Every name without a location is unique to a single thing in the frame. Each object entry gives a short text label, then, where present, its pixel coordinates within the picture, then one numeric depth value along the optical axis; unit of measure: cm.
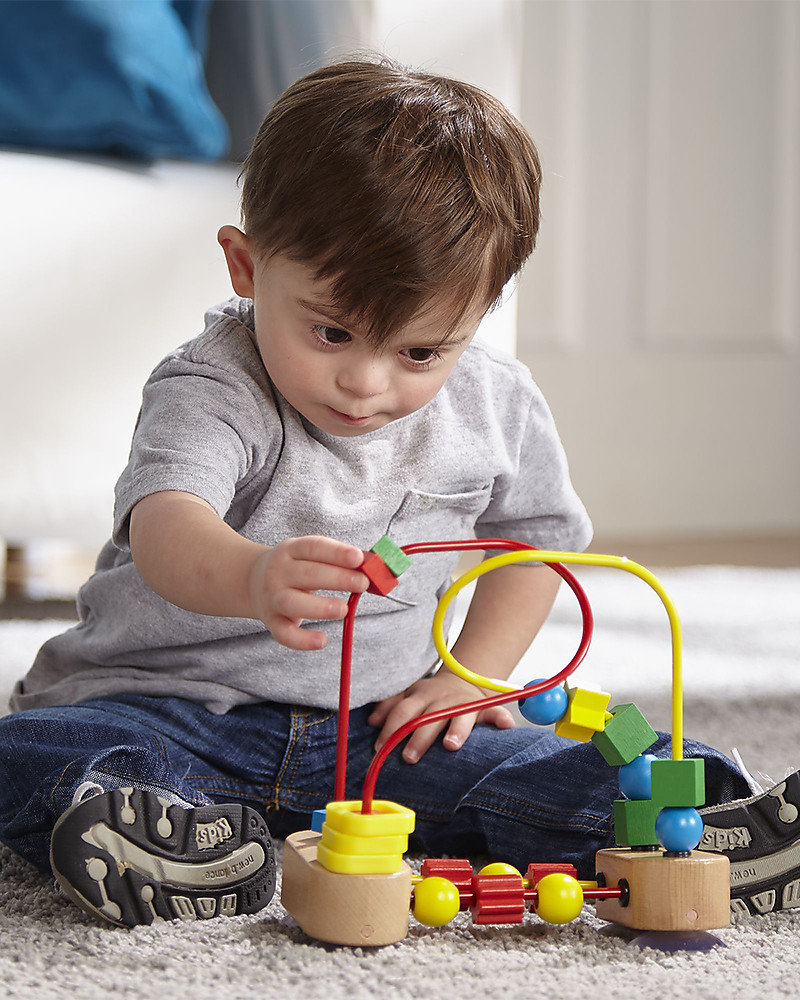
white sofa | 256
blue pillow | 269
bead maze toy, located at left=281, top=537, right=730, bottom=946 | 159
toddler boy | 167
